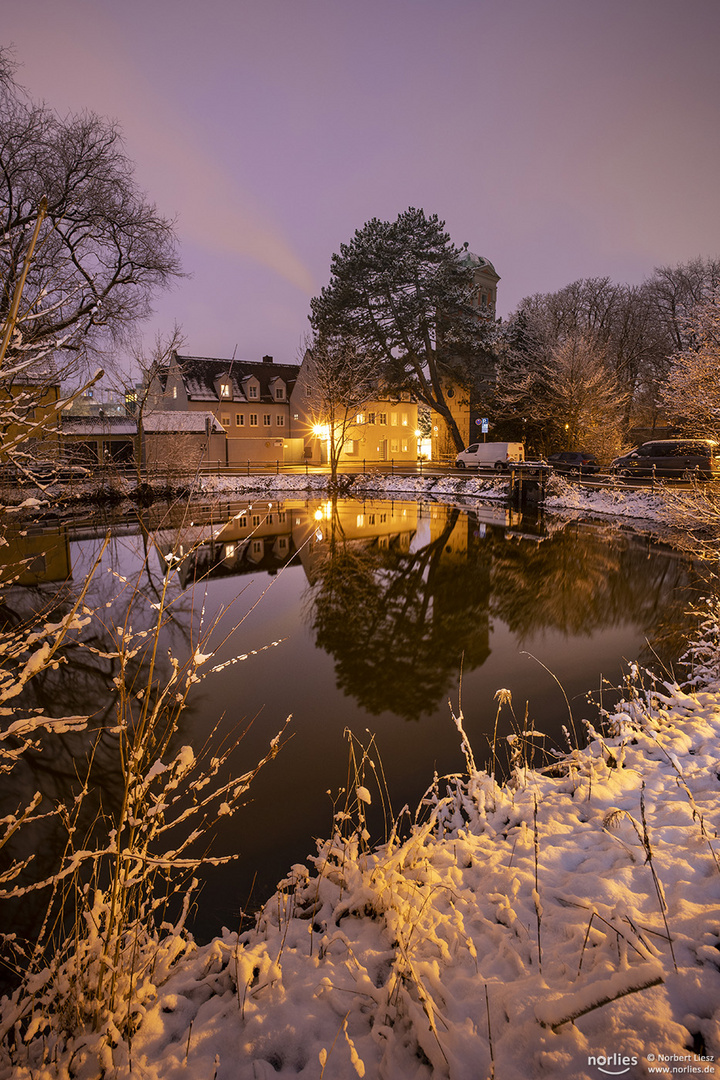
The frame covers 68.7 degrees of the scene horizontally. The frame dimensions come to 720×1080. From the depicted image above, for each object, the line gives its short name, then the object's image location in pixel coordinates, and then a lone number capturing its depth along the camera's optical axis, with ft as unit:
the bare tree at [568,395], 119.34
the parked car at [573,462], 108.30
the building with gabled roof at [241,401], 154.20
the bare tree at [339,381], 115.18
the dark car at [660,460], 87.66
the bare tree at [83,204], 45.01
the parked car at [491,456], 128.57
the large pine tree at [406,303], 120.78
